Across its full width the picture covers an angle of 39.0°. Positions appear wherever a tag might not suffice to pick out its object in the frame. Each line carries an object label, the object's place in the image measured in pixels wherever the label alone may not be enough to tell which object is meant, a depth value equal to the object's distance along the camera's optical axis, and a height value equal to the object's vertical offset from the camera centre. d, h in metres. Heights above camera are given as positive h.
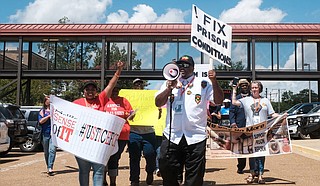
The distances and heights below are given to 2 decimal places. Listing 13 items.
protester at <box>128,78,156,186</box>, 7.89 -0.83
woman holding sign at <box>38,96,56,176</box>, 10.11 -0.78
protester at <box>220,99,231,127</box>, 20.67 -0.66
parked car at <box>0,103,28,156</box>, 14.94 -0.76
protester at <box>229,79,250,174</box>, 9.70 -0.33
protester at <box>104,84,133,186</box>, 7.55 -0.22
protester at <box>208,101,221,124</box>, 12.07 -0.23
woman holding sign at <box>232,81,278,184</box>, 8.59 -0.13
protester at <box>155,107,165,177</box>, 8.86 -0.50
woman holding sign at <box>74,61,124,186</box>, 6.08 -0.02
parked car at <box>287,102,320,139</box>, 21.92 -0.71
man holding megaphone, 5.00 -0.24
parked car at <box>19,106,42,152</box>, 17.05 -1.07
